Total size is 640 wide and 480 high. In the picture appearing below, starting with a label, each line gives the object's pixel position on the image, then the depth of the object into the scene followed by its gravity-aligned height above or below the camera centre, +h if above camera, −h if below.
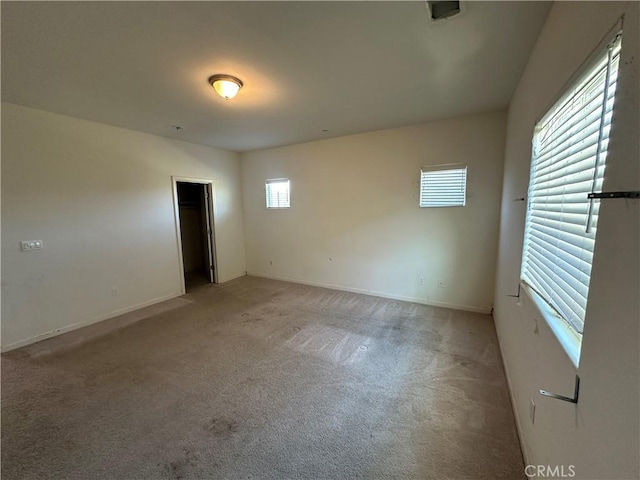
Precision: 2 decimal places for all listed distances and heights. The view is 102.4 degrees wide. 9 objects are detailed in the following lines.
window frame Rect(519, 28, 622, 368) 0.86 +0.23
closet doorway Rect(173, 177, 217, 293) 5.09 -0.51
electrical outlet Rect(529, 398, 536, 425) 1.44 -1.17
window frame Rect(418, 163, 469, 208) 3.47 +0.31
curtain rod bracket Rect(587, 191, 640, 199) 0.67 +0.03
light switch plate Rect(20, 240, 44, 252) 2.87 -0.37
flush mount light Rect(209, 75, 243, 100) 2.24 +1.10
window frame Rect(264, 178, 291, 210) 4.98 +0.38
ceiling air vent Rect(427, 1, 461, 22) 1.50 +1.18
